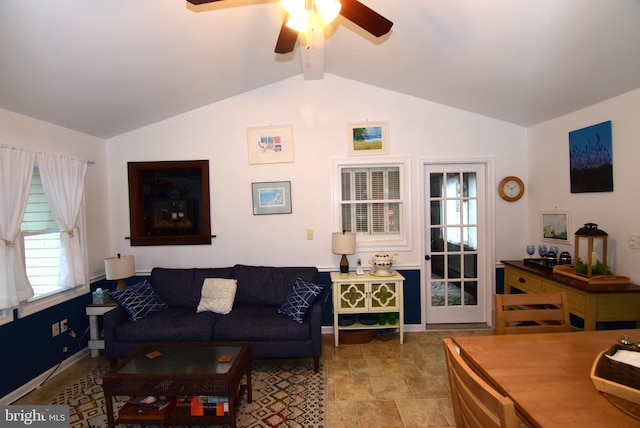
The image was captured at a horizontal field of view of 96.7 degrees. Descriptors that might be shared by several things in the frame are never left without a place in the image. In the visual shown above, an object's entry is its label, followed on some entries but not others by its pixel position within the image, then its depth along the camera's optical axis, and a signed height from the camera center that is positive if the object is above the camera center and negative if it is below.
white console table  3.07 -0.94
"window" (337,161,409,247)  3.48 +0.08
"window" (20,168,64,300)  2.61 -0.24
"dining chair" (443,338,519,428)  0.80 -0.63
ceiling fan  1.51 +1.09
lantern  2.40 -0.40
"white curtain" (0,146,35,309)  2.23 -0.03
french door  3.49 -0.44
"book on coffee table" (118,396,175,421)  1.86 -1.29
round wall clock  3.38 +0.23
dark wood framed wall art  3.47 +0.15
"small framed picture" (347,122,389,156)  3.40 +0.86
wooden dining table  0.97 -0.71
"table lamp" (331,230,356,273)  3.17 -0.36
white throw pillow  2.89 -0.85
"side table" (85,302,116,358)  2.93 -1.09
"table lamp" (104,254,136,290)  3.03 -0.57
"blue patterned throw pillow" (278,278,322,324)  2.71 -0.87
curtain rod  2.26 +0.58
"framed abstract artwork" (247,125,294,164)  3.40 +0.82
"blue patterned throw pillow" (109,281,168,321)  2.76 -0.86
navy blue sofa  2.59 -1.07
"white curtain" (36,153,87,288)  2.67 +0.13
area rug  2.03 -1.48
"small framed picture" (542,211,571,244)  2.94 -0.21
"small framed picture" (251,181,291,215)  3.43 +0.18
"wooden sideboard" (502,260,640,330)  2.18 -0.75
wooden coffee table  1.81 -1.06
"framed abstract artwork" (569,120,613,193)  2.47 +0.43
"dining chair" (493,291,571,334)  1.74 -0.66
